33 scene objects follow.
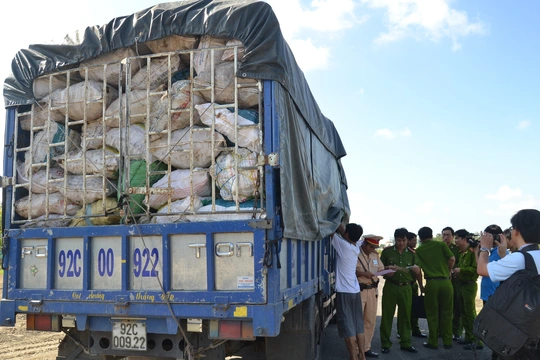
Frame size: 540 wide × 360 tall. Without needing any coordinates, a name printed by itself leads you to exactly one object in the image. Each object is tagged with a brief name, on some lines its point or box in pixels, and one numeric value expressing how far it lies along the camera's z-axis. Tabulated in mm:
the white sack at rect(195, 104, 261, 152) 3635
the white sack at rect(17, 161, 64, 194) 4195
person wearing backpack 3031
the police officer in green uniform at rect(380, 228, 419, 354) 6789
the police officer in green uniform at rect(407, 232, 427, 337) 7475
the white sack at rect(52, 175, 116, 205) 4020
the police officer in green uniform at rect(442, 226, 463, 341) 7586
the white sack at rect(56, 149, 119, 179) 3996
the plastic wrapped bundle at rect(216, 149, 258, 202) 3586
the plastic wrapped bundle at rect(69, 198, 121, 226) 3965
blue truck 3531
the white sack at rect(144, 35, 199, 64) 3900
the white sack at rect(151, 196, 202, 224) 3729
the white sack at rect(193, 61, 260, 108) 3719
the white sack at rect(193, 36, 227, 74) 3820
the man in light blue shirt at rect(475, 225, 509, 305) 6161
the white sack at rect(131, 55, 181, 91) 3967
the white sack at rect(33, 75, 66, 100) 4328
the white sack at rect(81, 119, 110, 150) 4105
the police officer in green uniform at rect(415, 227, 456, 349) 6828
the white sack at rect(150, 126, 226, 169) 3754
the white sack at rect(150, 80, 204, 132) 3836
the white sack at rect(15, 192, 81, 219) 4156
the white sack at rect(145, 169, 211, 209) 3764
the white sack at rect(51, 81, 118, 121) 4105
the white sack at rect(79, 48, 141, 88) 4090
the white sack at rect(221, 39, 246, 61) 3744
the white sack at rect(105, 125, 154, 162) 3959
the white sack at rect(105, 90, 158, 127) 3990
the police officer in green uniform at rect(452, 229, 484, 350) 7184
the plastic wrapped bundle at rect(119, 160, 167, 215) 3869
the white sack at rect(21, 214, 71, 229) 4105
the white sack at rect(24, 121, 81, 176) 4223
